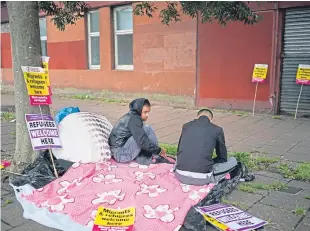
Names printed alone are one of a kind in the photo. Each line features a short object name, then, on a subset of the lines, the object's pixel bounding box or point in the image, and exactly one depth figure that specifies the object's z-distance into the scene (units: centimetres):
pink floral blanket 313
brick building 810
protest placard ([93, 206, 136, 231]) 291
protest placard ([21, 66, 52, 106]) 414
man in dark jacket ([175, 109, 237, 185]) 368
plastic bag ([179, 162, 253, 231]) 300
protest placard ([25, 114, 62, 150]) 400
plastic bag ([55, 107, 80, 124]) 485
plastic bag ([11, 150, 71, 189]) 392
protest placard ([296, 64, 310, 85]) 772
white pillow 422
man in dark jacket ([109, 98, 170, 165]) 431
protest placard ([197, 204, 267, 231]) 289
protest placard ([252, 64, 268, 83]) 820
